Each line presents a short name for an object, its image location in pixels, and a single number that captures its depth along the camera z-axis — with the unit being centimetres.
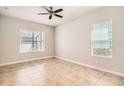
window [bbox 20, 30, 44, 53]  533
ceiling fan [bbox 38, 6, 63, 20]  339
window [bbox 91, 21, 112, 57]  342
